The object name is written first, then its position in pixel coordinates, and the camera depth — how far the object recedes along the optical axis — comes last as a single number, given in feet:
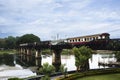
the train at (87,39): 105.84
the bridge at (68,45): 96.19
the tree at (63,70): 80.85
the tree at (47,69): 73.45
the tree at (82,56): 92.91
